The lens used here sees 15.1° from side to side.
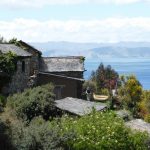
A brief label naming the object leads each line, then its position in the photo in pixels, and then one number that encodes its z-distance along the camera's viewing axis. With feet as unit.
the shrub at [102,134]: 107.85
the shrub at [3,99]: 150.66
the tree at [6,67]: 172.76
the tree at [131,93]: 236.02
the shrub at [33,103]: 142.00
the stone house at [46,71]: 189.88
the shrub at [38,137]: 97.58
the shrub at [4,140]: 94.27
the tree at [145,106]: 223.30
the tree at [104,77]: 337.64
